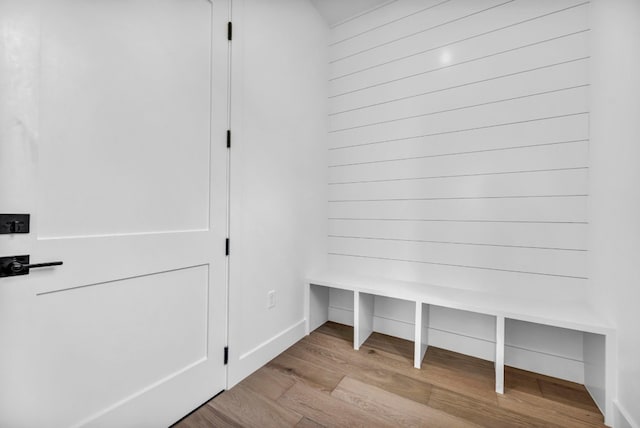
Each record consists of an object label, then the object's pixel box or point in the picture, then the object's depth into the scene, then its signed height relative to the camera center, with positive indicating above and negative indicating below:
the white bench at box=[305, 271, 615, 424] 1.38 -0.57
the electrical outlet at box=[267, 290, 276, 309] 1.90 -0.61
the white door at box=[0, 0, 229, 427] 0.91 +0.02
